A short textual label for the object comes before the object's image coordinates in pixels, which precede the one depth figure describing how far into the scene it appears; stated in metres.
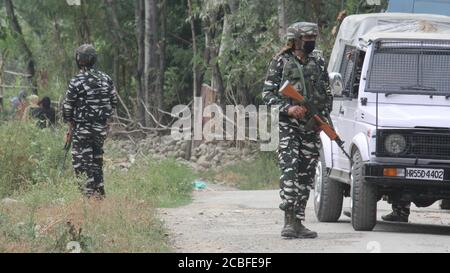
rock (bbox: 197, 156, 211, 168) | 27.16
